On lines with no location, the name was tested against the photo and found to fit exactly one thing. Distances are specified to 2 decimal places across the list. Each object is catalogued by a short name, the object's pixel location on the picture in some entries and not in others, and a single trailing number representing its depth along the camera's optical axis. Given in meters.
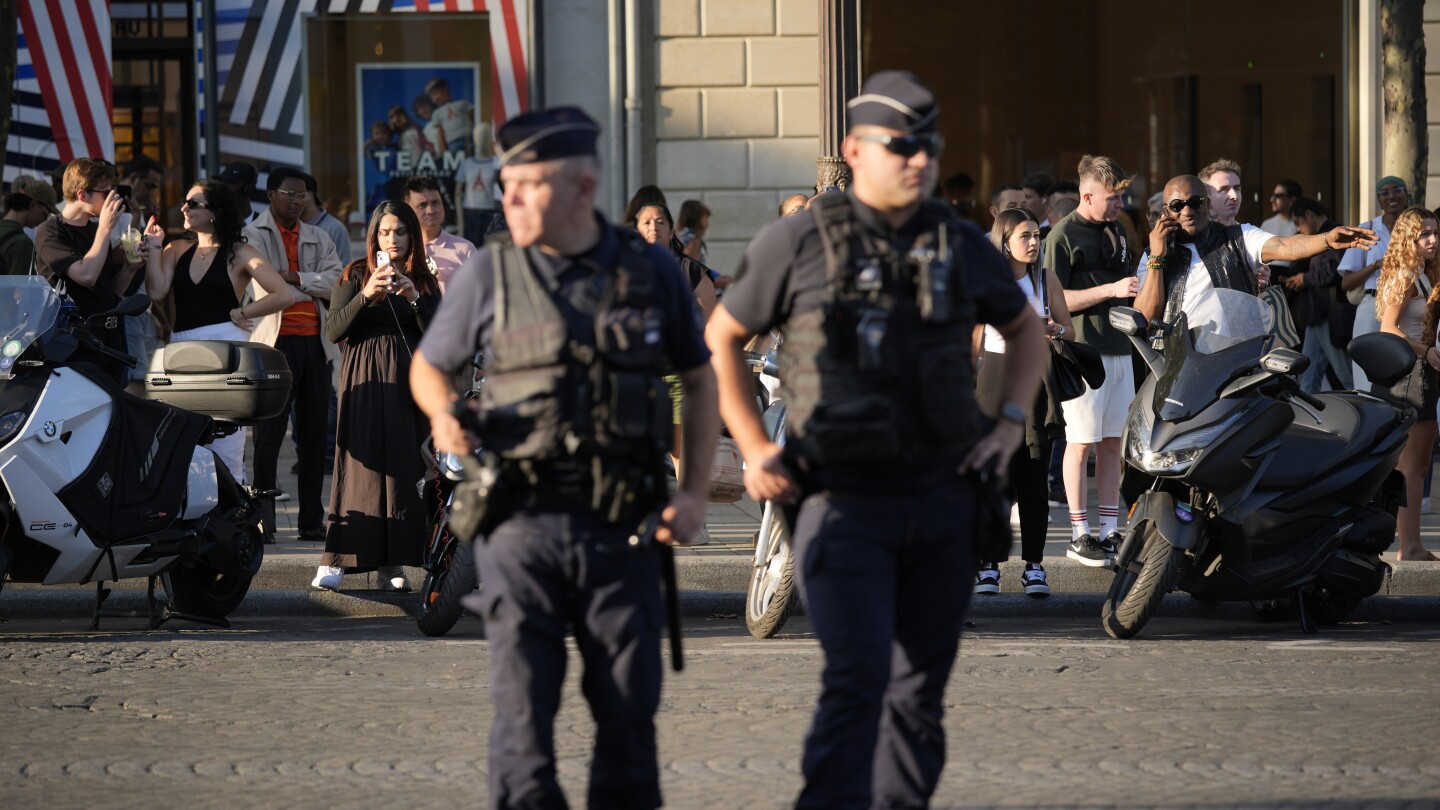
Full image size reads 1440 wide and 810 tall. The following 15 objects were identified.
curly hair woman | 18.53
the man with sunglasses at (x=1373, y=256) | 23.95
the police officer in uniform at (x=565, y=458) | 8.02
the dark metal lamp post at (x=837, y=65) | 21.31
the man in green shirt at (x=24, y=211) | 21.47
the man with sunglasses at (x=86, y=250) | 19.11
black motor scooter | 15.13
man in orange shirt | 20.05
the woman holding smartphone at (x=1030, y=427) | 17.36
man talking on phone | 18.28
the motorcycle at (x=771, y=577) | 15.32
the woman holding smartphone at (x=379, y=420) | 17.17
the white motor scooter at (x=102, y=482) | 15.14
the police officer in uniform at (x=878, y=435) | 8.26
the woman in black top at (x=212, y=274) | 19.62
